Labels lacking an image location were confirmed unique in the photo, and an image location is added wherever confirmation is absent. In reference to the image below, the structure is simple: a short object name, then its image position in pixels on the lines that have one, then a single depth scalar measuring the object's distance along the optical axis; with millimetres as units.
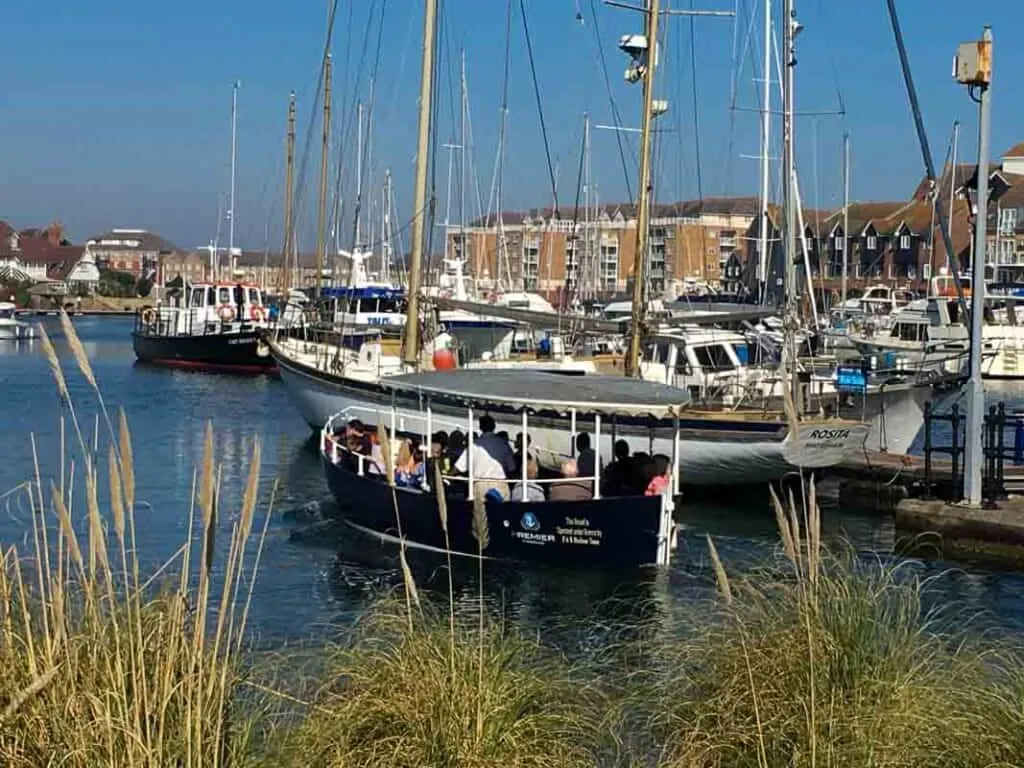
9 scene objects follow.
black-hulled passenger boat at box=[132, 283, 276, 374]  70819
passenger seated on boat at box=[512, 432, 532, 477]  20609
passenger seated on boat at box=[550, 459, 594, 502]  19500
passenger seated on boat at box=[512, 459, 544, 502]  19438
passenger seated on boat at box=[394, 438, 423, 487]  20625
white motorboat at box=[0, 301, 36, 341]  107125
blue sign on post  29141
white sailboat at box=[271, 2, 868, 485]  24531
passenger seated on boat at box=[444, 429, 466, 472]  20656
